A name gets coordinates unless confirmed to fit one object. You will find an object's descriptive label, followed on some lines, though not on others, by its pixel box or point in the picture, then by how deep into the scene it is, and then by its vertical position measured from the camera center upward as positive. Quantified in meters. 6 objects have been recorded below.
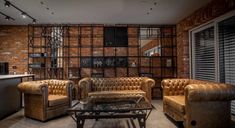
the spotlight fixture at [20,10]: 3.11 +1.44
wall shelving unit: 4.87 +0.28
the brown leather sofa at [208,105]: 2.22 -0.71
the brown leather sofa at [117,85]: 3.80 -0.63
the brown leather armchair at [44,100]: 2.89 -0.84
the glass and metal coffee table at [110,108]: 2.12 -0.78
